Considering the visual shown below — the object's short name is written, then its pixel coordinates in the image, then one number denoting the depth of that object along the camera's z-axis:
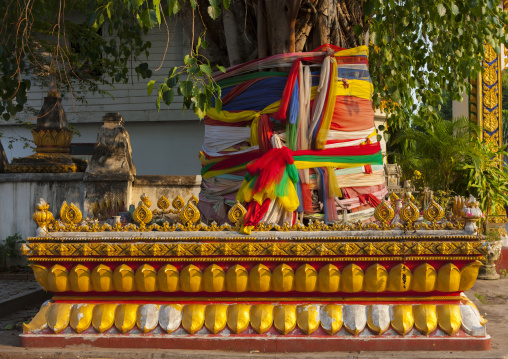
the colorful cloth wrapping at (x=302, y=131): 4.98
